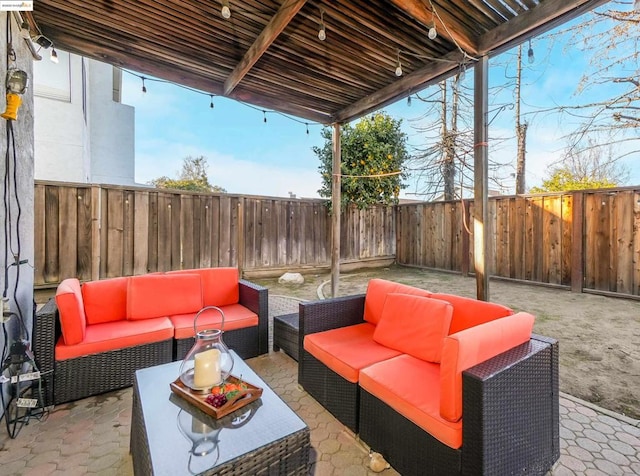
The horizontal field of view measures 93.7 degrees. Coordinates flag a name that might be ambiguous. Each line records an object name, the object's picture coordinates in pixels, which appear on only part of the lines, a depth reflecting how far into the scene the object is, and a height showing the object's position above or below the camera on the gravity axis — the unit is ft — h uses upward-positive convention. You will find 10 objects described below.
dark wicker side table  8.77 -2.98
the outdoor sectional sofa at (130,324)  6.86 -2.44
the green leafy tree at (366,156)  22.99 +6.27
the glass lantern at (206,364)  4.82 -2.13
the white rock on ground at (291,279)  20.04 -2.86
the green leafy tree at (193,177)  41.24 +8.43
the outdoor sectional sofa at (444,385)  4.03 -2.52
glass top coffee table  3.51 -2.61
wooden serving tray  4.32 -2.46
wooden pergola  7.88 +6.09
